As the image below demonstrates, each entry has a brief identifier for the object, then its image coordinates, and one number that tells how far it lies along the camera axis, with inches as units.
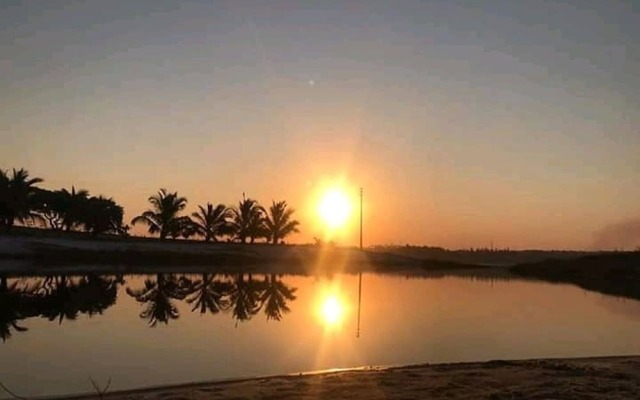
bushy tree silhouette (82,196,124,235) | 2465.6
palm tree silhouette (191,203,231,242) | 2719.0
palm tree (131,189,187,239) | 2566.4
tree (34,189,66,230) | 2423.6
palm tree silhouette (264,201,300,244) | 2888.8
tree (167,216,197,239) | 2632.9
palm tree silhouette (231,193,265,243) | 2792.8
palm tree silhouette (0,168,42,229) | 1964.8
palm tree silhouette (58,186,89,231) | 2424.6
